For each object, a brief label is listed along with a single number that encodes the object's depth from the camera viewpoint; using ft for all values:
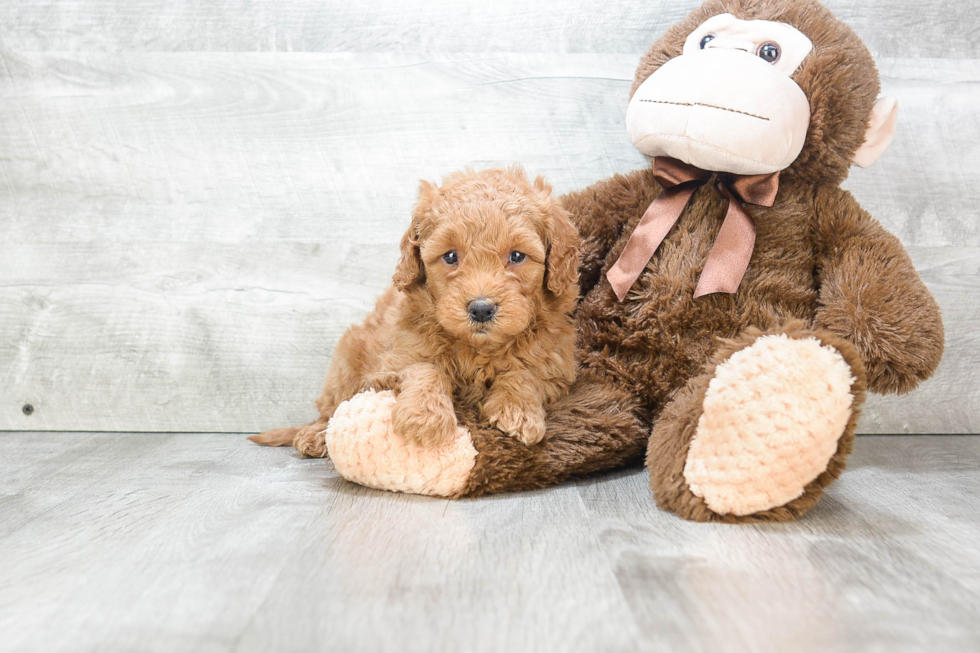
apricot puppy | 2.11
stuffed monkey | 2.00
